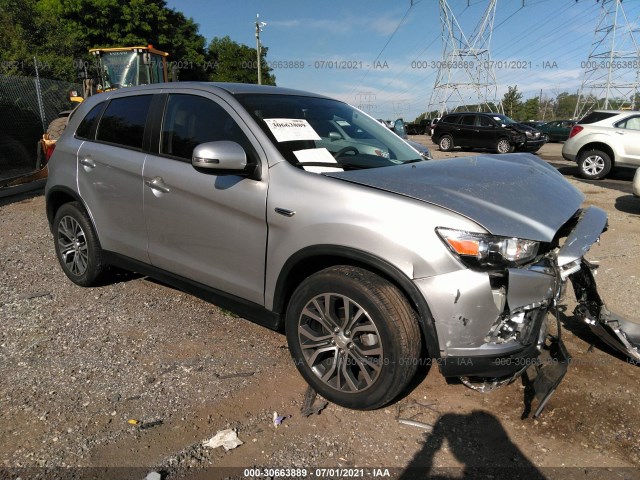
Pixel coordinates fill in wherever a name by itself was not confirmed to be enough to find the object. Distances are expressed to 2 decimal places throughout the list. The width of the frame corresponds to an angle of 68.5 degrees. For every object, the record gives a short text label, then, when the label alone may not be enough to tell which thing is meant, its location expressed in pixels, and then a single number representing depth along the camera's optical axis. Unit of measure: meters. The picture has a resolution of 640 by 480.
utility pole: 47.00
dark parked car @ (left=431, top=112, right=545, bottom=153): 19.11
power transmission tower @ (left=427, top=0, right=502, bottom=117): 42.97
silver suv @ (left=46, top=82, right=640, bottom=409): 2.28
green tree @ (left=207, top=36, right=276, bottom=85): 52.05
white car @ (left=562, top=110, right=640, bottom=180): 11.02
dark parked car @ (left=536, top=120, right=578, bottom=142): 28.81
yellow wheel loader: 13.47
